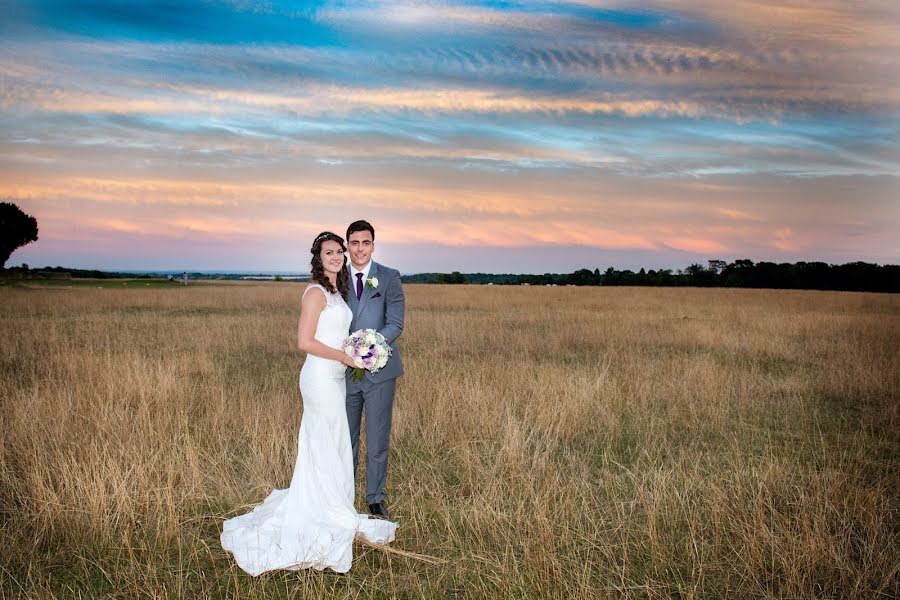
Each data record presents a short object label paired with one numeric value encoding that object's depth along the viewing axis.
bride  5.28
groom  5.78
